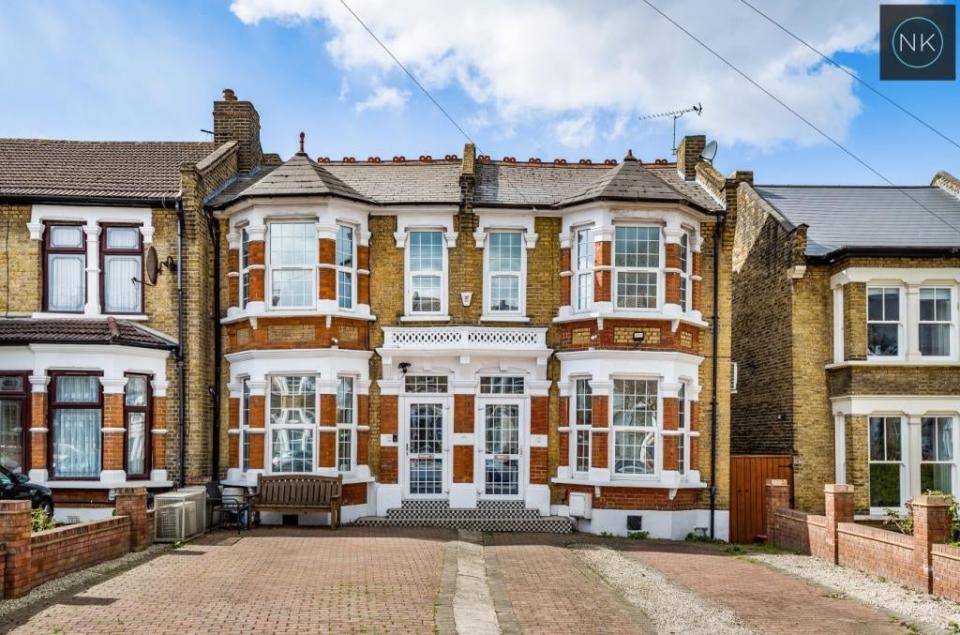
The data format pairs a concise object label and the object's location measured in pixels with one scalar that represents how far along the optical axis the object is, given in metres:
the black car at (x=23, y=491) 18.02
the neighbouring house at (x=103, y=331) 19.75
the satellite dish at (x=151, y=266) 20.53
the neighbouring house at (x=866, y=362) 21.70
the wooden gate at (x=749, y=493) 21.47
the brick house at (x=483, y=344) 20.72
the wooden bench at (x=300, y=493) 19.64
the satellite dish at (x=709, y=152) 23.88
